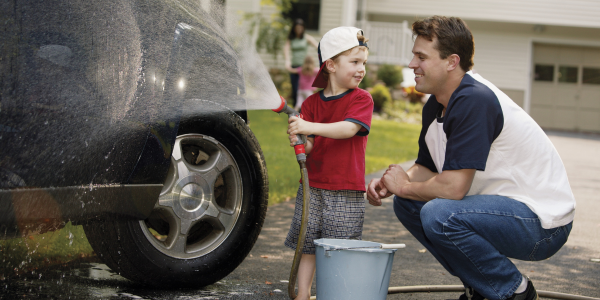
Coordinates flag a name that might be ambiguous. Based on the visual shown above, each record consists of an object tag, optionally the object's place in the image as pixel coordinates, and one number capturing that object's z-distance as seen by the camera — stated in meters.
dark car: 2.25
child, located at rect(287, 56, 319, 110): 12.87
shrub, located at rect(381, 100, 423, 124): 16.02
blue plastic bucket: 2.56
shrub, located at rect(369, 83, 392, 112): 16.45
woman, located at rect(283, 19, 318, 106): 13.09
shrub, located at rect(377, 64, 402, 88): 17.66
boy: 3.05
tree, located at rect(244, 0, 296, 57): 17.55
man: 2.67
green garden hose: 2.76
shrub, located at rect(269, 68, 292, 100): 17.05
